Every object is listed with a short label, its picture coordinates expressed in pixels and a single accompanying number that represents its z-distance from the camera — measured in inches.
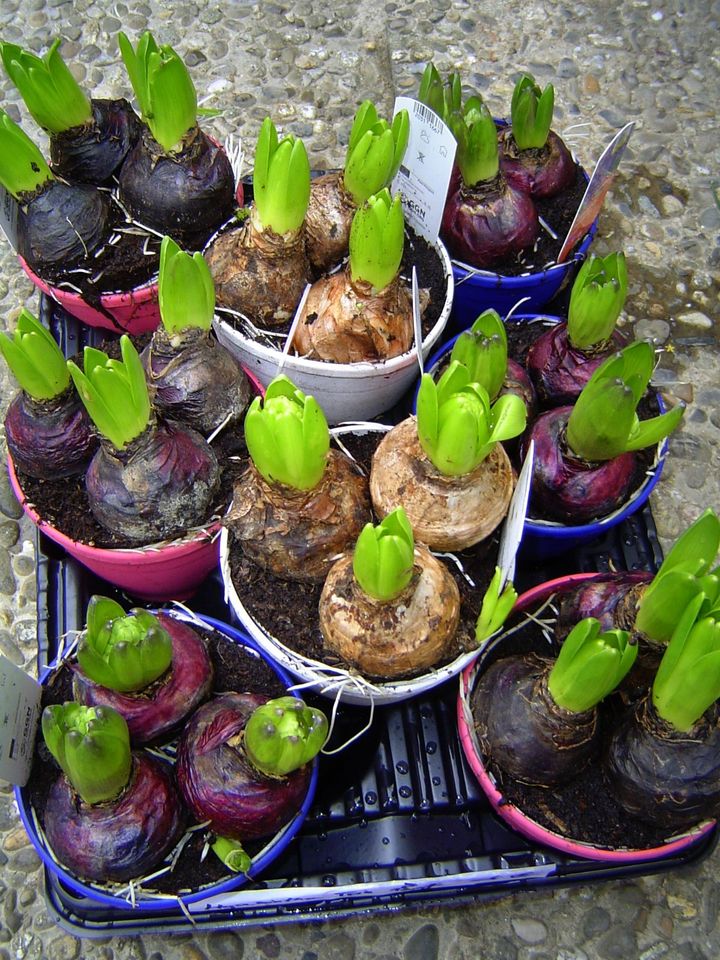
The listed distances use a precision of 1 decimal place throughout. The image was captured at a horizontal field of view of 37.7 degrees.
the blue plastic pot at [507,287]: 22.8
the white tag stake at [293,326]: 20.2
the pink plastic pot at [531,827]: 17.2
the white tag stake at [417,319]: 17.8
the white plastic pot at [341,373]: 20.4
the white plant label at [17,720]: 16.1
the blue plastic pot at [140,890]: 16.4
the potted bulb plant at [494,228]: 21.4
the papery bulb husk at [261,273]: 20.1
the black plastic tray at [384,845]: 18.0
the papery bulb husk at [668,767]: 16.2
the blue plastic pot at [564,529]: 19.9
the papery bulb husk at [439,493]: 17.5
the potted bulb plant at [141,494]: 17.1
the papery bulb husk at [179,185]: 21.3
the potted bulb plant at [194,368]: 18.4
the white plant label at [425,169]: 20.0
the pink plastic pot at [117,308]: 21.9
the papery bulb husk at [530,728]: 16.7
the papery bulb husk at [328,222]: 21.2
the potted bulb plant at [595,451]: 17.4
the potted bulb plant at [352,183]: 19.3
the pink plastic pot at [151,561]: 18.7
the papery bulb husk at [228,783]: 16.0
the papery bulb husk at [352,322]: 19.8
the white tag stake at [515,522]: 15.9
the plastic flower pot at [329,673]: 17.2
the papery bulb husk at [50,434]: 18.6
